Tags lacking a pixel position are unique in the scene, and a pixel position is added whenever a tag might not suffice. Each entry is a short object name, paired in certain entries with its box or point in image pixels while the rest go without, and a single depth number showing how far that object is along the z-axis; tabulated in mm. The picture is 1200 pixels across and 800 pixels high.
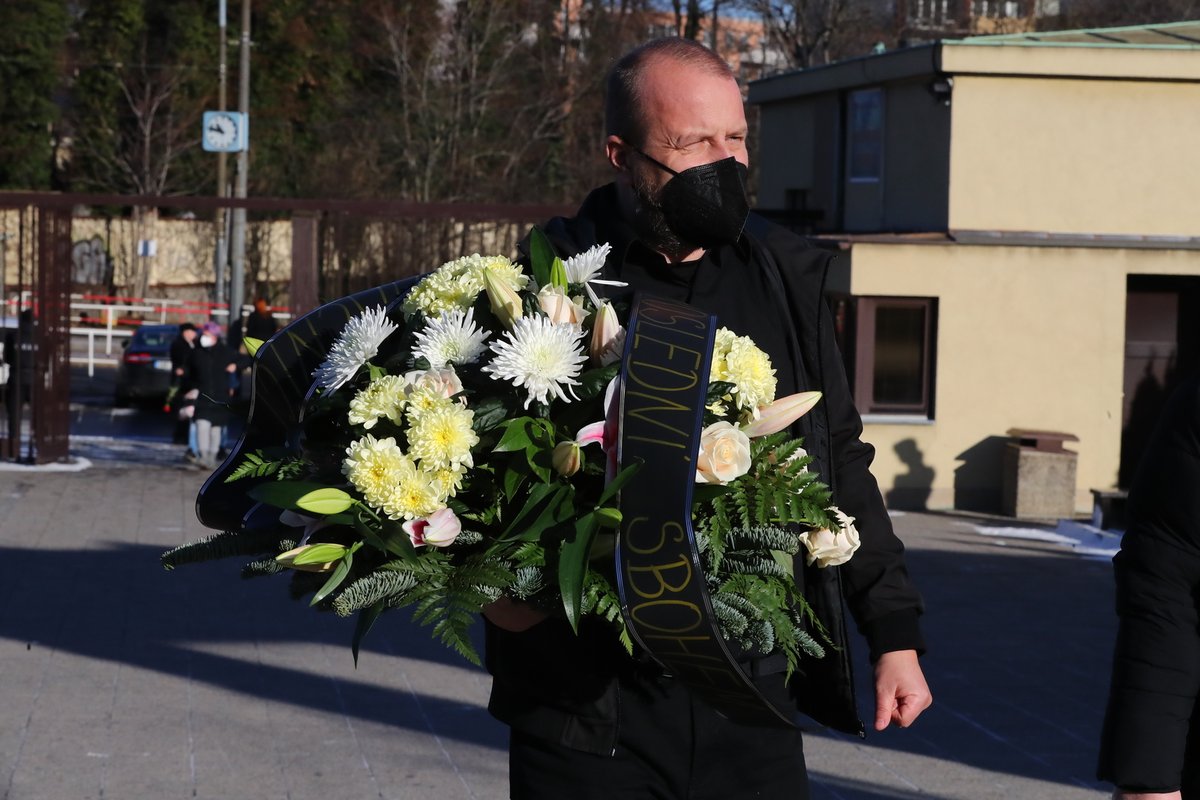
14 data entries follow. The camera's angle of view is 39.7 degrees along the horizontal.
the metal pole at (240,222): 25031
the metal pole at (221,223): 36594
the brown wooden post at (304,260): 18109
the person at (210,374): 17984
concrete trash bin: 17344
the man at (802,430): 2875
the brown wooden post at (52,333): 17406
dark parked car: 27078
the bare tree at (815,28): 42219
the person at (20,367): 17500
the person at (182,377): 18312
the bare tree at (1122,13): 41156
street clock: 27453
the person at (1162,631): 3090
